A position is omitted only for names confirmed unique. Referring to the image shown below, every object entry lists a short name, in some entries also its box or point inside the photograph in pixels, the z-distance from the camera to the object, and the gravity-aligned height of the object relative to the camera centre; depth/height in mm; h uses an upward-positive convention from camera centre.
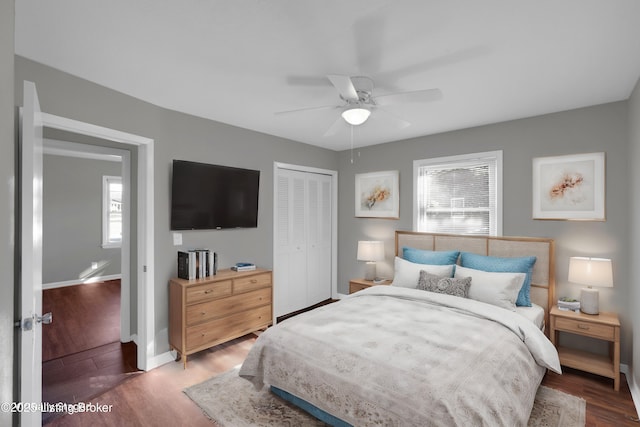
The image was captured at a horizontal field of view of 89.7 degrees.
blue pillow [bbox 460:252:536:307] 3154 -533
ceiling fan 2088 +829
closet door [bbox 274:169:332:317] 4480 -393
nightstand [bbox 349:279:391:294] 4156 -911
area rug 2279 -1468
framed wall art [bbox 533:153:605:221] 3080 +275
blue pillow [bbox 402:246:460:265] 3678 -499
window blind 3764 +253
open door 1501 -195
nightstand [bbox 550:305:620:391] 2689 -1037
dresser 3021 -961
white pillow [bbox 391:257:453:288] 3447 -628
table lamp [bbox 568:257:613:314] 2795 -544
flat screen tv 3244 +192
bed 1711 -902
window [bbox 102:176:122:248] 6641 +55
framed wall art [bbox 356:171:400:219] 4566 +285
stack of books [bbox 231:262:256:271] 3623 -601
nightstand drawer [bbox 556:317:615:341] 2715 -993
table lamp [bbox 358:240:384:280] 4398 -546
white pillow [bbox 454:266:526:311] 2982 -699
